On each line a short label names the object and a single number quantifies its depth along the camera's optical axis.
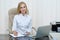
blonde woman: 3.05
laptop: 3.13
